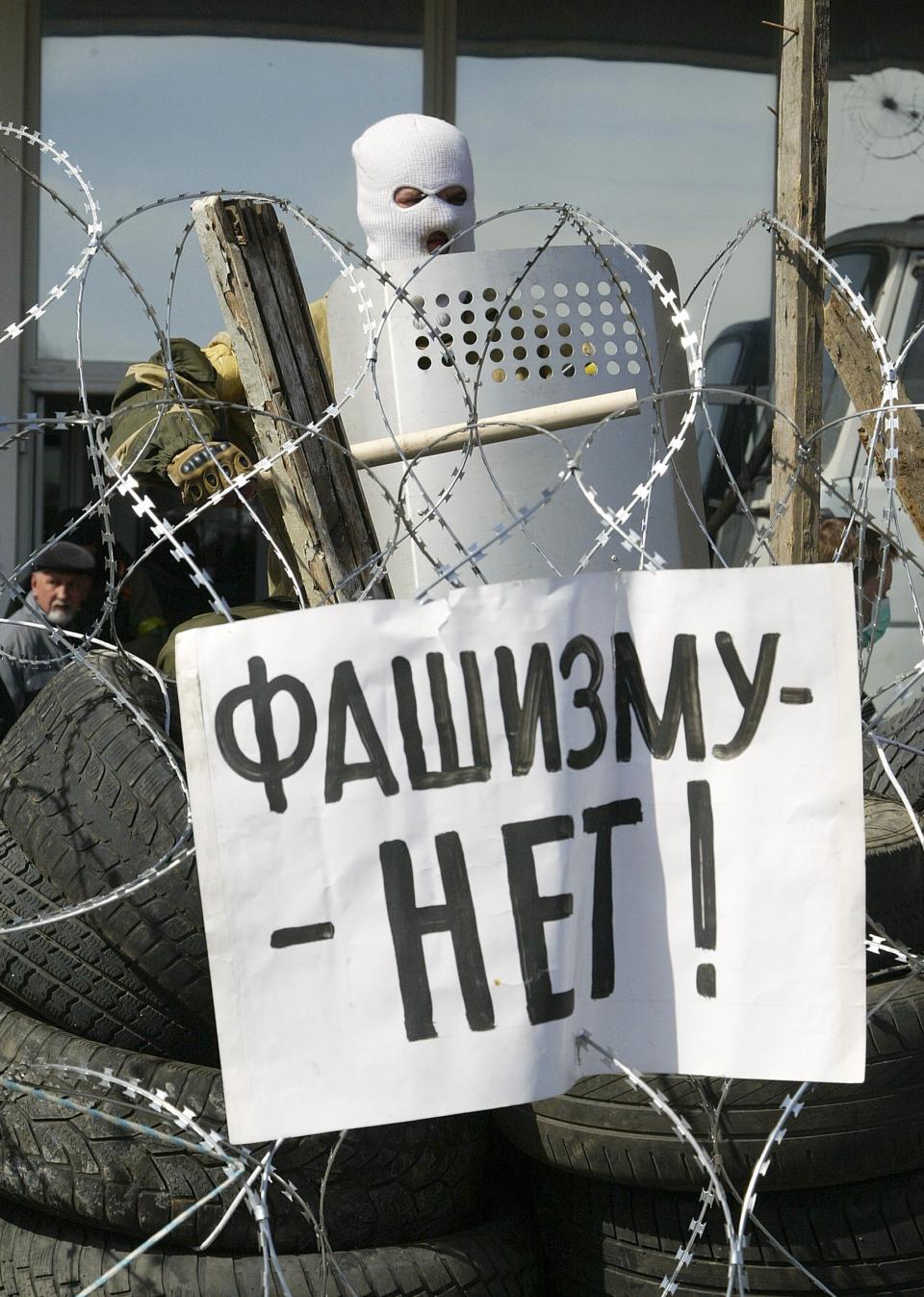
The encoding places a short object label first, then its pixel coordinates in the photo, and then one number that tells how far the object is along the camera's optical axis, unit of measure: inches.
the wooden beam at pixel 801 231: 133.5
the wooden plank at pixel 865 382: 151.6
